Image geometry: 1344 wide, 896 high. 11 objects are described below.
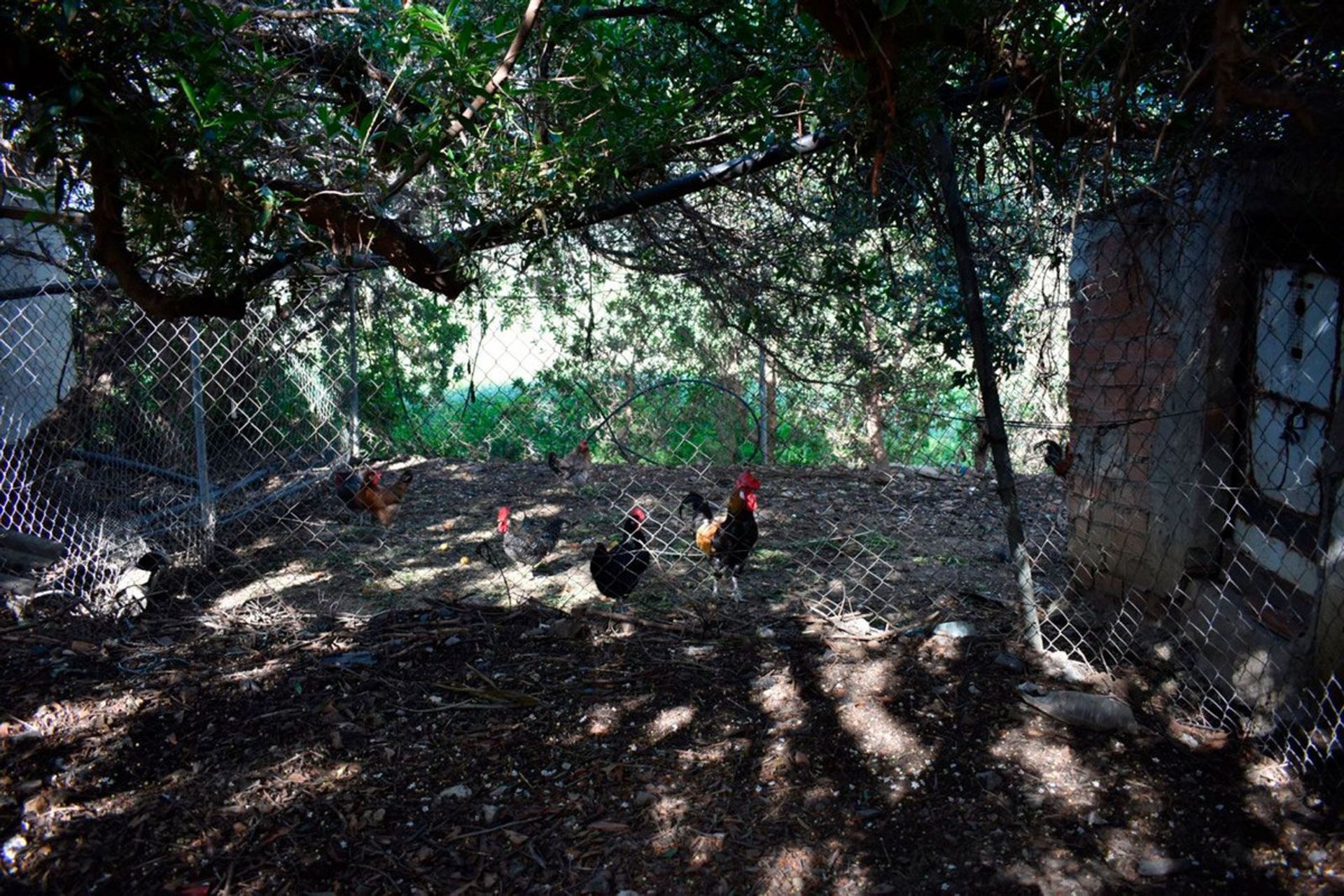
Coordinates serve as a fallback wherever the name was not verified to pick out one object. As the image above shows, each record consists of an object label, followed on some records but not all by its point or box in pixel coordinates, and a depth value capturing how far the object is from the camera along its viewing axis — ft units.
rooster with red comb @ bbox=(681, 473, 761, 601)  12.76
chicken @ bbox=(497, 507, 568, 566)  14.78
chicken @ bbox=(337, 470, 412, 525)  16.97
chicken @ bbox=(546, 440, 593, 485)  19.22
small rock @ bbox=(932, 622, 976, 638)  10.50
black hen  12.66
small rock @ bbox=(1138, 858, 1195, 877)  6.71
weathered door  8.14
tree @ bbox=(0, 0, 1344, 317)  6.49
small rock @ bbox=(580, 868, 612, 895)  6.79
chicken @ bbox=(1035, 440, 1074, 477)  16.46
